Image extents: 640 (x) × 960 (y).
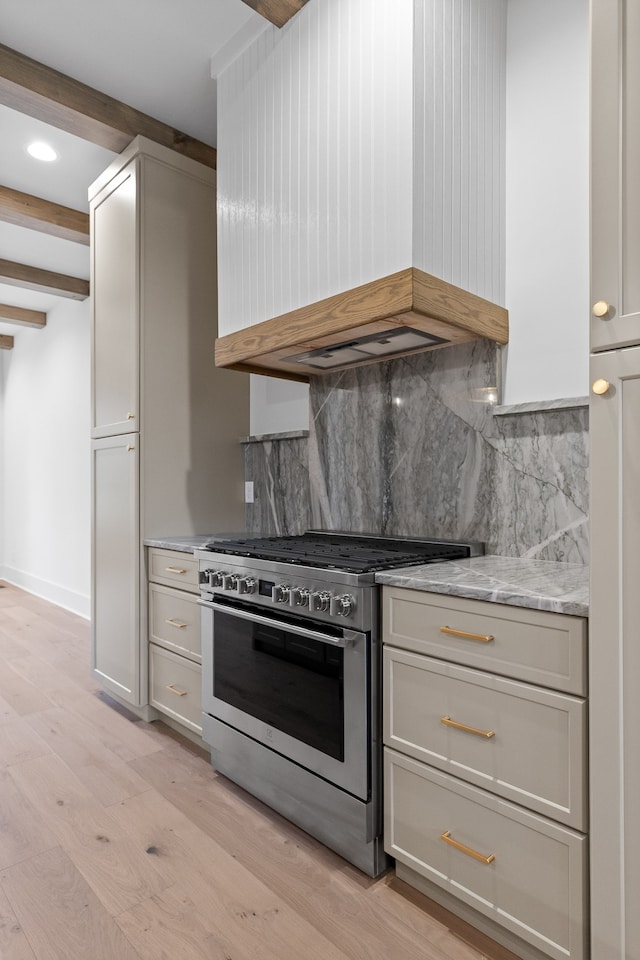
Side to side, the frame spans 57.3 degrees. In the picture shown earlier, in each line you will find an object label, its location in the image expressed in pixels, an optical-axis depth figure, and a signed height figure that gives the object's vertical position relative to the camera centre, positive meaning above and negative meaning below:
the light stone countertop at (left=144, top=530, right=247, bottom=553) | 2.49 -0.27
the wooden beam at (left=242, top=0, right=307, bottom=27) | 2.04 +1.67
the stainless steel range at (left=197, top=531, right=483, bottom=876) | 1.66 -0.62
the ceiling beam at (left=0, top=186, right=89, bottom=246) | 3.40 +1.61
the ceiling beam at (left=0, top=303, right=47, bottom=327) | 5.43 +1.58
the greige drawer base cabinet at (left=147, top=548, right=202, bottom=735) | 2.48 -0.69
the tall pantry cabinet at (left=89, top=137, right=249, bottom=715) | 2.79 +0.46
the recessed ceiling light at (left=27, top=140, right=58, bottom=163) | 3.01 +1.73
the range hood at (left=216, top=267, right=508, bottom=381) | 1.75 +0.51
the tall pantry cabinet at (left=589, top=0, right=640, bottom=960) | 1.16 -0.01
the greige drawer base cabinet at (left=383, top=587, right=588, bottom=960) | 1.26 -0.68
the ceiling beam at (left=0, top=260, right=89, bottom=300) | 4.47 +1.59
